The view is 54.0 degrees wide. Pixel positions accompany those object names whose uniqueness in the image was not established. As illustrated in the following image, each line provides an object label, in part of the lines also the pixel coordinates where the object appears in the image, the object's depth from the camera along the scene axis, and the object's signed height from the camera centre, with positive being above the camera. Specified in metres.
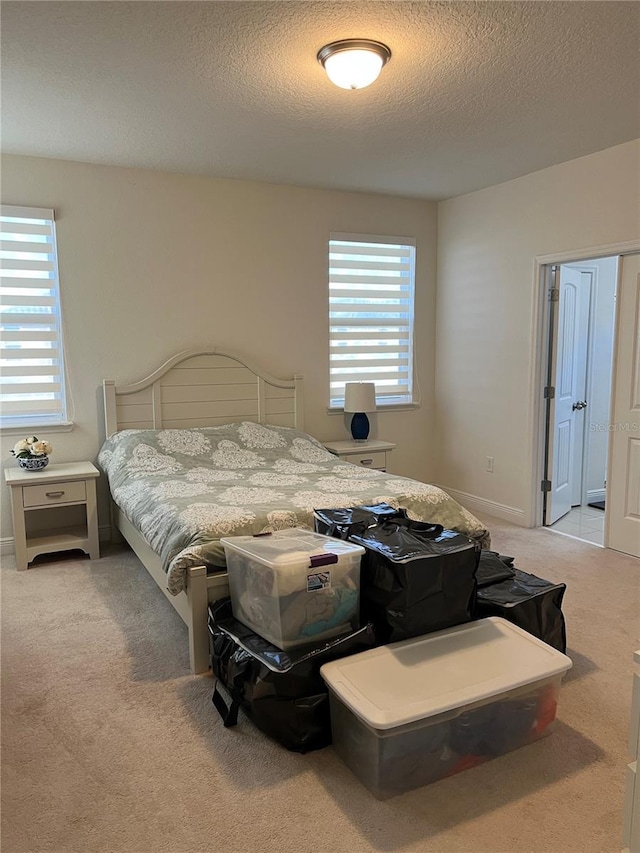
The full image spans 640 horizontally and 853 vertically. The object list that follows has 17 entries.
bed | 2.71 -0.75
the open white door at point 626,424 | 3.92 -0.47
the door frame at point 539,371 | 4.46 -0.16
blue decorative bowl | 3.91 -0.70
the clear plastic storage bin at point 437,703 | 1.90 -1.07
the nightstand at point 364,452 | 4.82 -0.78
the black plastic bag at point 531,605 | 2.51 -1.03
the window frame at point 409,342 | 5.14 +0.07
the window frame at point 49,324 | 3.99 +0.17
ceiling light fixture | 2.53 +1.18
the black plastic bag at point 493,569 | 2.71 -0.97
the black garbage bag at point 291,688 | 2.12 -1.15
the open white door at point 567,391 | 4.64 -0.33
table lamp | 5.00 -0.39
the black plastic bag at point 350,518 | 2.54 -0.71
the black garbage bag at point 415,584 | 2.13 -0.81
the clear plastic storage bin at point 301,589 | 2.14 -0.83
